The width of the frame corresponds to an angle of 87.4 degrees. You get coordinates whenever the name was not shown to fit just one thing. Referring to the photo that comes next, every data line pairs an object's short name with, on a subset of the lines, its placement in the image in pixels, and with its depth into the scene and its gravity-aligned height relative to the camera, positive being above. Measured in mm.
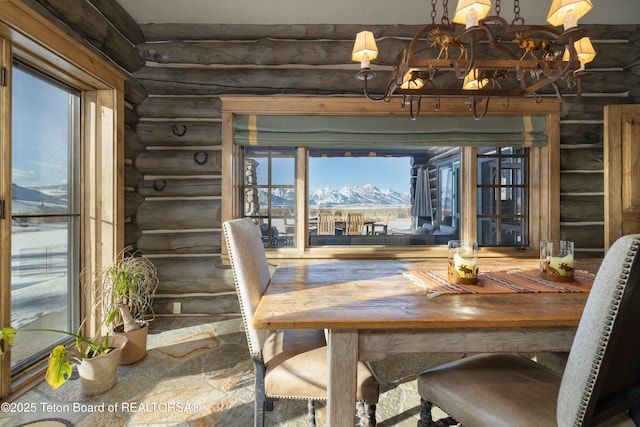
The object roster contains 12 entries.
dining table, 1199 -386
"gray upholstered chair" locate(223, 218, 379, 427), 1353 -645
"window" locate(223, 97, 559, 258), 3215 +645
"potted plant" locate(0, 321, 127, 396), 2021 -928
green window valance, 3209 +791
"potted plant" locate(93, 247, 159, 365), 2355 -638
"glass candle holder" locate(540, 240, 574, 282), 1689 -251
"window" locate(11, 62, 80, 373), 2180 +23
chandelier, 1449 +793
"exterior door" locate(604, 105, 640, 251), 2898 +407
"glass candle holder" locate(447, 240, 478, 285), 1661 -258
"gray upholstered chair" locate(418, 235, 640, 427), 831 -495
